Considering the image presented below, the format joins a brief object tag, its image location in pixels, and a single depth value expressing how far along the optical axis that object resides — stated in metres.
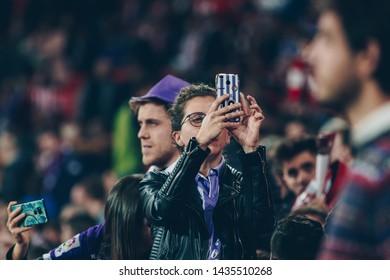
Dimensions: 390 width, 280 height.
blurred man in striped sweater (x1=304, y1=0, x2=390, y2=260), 4.30
